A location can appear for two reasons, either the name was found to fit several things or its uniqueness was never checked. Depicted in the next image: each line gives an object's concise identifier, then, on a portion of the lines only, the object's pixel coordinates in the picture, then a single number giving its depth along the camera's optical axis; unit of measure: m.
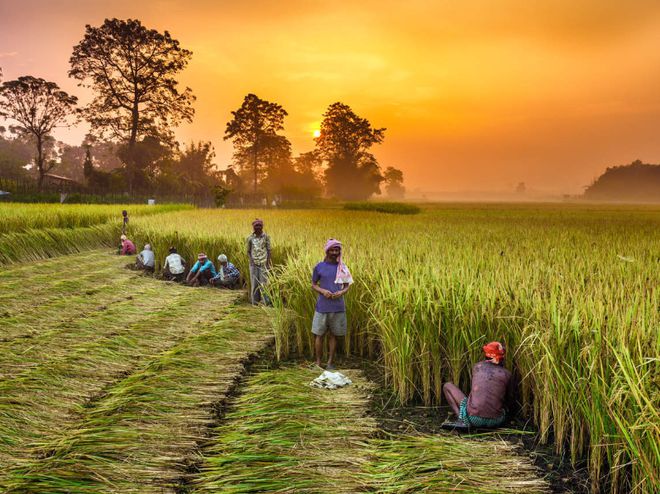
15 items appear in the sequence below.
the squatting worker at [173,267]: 11.52
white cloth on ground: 4.96
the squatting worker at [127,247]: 15.52
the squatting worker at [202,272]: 10.95
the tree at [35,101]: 47.81
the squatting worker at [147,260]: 12.66
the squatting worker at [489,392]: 3.88
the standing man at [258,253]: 8.88
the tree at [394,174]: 115.93
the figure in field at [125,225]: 17.04
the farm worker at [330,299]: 5.69
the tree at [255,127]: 62.03
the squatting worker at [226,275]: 10.65
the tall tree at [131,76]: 43.25
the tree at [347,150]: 76.62
